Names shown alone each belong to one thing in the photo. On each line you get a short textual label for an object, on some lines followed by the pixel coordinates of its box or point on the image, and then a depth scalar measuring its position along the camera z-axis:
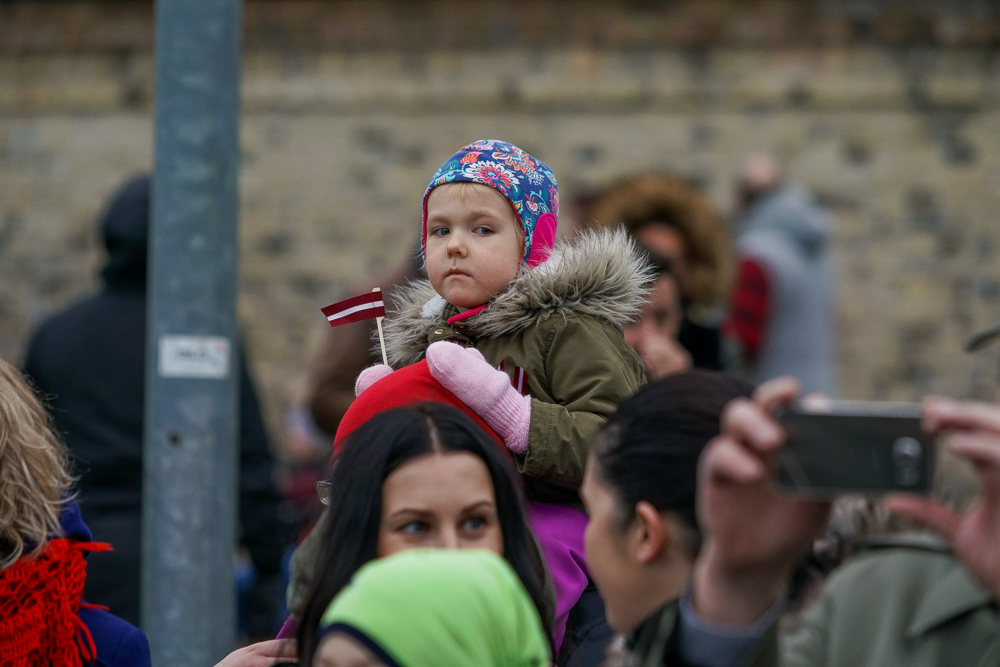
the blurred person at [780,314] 13.36
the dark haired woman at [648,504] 3.85
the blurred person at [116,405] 8.77
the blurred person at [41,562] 5.01
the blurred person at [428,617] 3.43
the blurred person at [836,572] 2.94
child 5.09
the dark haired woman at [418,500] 4.52
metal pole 6.98
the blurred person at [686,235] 11.55
